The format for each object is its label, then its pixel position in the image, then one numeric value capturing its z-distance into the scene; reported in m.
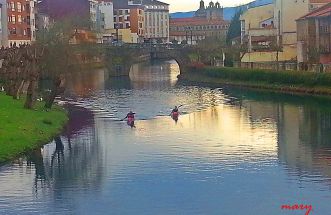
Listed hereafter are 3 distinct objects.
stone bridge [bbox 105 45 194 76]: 82.31
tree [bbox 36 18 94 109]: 42.31
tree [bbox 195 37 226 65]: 77.52
